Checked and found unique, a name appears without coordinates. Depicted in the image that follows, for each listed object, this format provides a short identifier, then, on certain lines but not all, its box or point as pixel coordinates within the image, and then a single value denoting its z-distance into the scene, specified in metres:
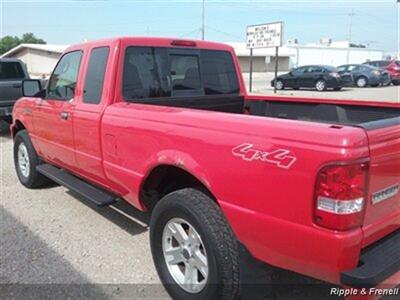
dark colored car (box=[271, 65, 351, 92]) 27.77
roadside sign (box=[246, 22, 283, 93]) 27.70
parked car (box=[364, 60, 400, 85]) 32.69
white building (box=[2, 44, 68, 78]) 57.12
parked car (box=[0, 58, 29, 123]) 10.55
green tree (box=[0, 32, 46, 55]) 104.88
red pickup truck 2.31
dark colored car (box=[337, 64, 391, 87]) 30.45
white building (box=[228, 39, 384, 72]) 66.34
